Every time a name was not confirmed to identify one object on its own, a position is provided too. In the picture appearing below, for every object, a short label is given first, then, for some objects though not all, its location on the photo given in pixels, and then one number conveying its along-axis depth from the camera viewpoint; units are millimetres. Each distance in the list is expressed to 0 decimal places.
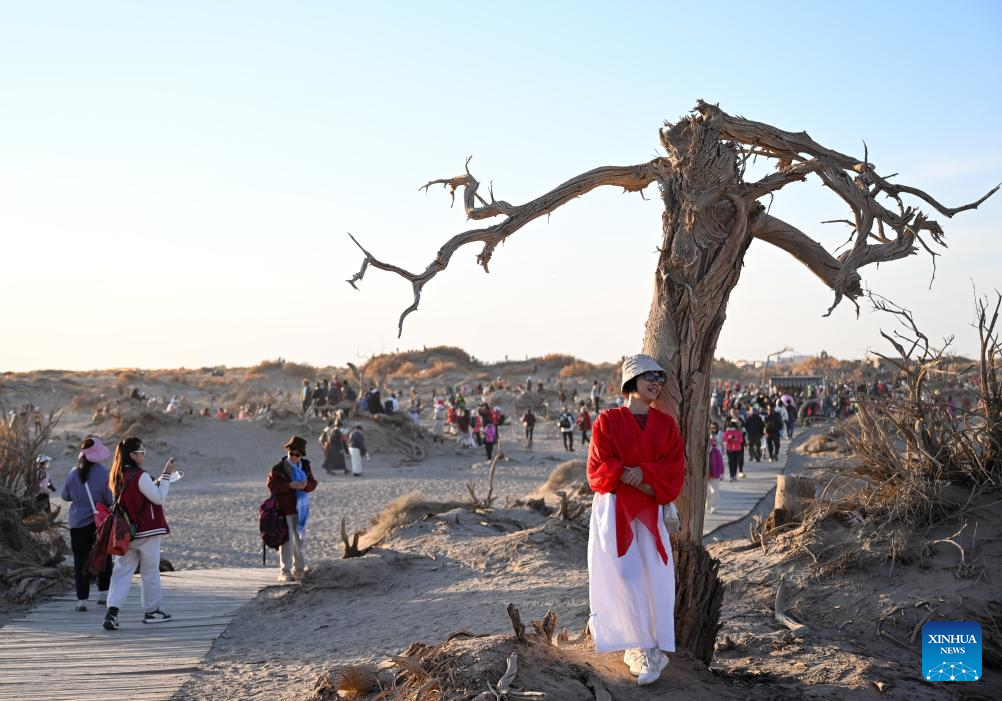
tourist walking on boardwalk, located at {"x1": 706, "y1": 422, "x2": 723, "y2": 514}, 16766
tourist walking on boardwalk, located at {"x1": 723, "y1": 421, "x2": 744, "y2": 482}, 21719
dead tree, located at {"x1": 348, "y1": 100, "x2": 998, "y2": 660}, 6301
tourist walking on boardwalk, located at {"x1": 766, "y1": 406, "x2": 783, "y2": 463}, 27406
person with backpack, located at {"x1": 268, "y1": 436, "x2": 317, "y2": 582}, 10477
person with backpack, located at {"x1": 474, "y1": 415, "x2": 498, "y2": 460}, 29438
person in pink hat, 9391
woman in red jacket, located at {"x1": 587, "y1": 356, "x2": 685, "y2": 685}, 5352
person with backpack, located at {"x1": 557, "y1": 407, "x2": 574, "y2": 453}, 32875
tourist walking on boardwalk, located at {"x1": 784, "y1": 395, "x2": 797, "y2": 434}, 36212
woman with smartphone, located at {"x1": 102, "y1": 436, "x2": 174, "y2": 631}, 8430
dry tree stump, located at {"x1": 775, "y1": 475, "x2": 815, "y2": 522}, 9773
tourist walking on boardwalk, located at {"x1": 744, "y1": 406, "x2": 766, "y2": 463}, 26844
